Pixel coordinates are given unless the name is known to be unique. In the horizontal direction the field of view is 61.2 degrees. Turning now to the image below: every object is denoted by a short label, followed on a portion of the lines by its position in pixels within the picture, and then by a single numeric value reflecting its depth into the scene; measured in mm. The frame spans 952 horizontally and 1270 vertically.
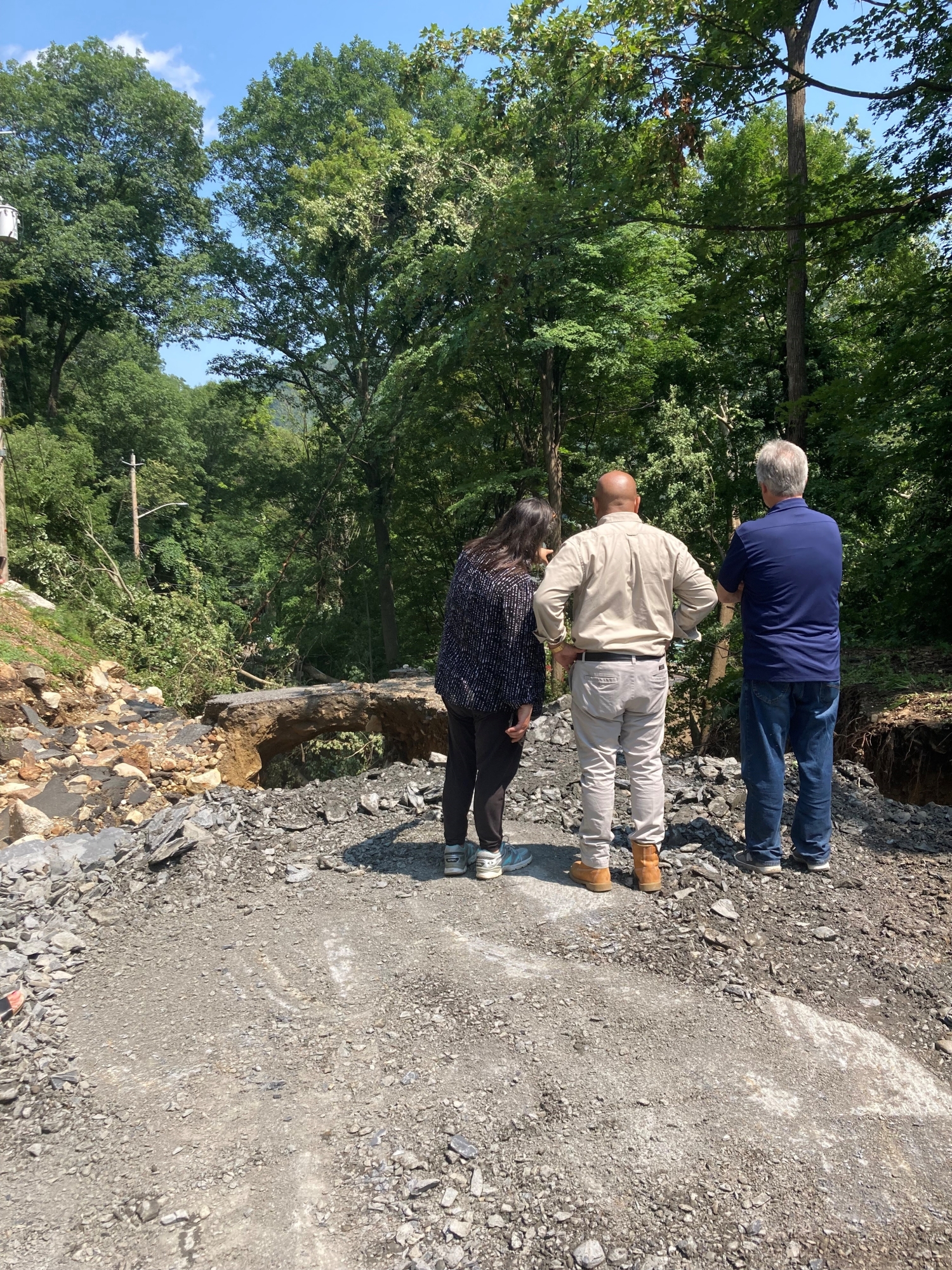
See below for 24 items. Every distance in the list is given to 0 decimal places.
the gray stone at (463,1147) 2520
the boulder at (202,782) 9227
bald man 3826
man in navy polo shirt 3871
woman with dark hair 4066
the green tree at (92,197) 24531
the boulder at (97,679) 12750
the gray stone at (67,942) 3971
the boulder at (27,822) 7145
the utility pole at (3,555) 15148
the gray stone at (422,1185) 2400
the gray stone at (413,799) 5395
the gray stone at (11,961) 3764
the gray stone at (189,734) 10836
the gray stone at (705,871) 4039
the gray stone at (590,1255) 2148
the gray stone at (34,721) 10516
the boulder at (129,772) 9245
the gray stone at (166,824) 4969
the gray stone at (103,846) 5000
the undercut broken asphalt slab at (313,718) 10898
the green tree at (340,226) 20609
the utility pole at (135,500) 23453
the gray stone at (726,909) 3738
